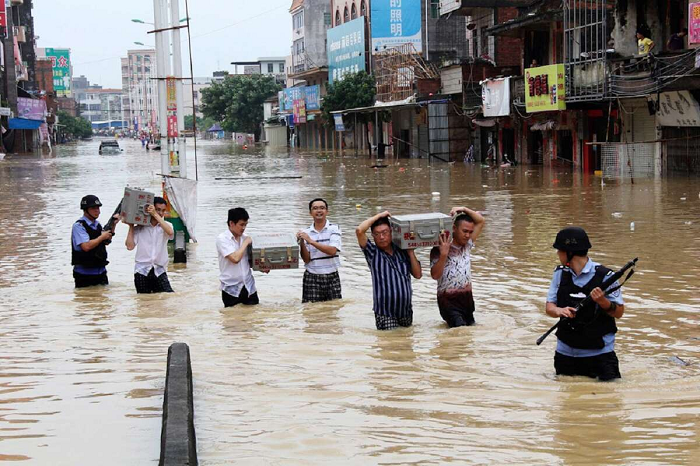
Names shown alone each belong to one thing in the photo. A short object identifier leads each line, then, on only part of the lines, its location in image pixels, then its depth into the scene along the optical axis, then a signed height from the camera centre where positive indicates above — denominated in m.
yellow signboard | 34.44 +1.71
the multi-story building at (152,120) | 133.55 +4.84
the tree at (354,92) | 68.12 +3.50
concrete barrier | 5.02 -1.42
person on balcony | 28.98 +2.52
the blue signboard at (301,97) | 84.67 +4.35
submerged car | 74.20 +0.43
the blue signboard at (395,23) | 64.00 +7.56
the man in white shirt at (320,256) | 9.66 -1.04
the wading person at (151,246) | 10.80 -0.98
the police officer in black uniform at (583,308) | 6.40 -1.04
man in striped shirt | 8.47 -1.03
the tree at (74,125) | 150.25 +4.54
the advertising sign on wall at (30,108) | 81.25 +3.88
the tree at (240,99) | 110.88 +5.48
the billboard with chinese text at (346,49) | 70.42 +6.93
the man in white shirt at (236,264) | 9.71 -1.09
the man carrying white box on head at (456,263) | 8.59 -1.01
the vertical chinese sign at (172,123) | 16.06 +0.45
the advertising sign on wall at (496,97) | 41.13 +1.78
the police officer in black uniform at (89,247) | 10.95 -0.99
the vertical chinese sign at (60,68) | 154.12 +13.23
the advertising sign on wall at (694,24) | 25.05 +2.66
